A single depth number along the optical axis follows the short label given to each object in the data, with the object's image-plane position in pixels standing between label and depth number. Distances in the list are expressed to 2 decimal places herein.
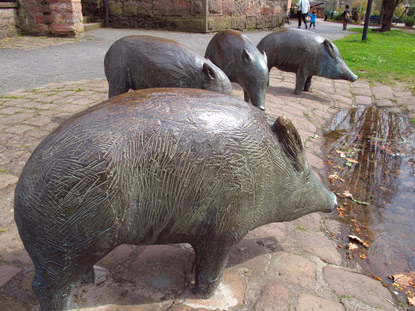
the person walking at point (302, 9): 19.70
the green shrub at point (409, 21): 29.06
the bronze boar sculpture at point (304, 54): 6.75
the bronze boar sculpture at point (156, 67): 3.50
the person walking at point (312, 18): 20.92
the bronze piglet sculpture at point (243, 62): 4.54
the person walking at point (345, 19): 21.92
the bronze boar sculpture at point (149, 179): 1.53
